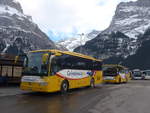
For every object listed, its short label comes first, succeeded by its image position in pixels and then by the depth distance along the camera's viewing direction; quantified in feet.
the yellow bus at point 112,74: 52.78
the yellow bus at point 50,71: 25.12
